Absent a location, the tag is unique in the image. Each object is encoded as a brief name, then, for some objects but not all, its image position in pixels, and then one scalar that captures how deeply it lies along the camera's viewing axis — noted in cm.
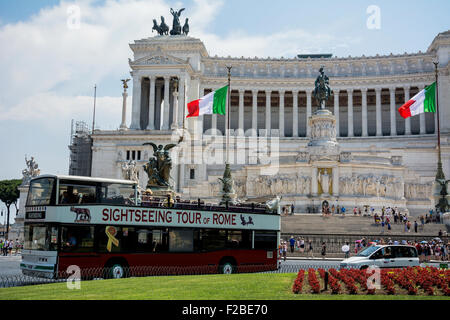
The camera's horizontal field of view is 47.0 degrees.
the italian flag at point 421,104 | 5369
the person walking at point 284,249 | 3722
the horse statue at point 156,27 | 9856
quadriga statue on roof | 9894
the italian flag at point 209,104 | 4981
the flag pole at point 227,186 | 5116
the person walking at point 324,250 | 3928
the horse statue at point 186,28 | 9931
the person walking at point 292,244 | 4069
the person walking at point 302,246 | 4094
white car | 2433
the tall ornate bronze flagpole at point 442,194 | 5234
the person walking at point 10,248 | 4866
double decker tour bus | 2212
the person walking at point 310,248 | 4012
